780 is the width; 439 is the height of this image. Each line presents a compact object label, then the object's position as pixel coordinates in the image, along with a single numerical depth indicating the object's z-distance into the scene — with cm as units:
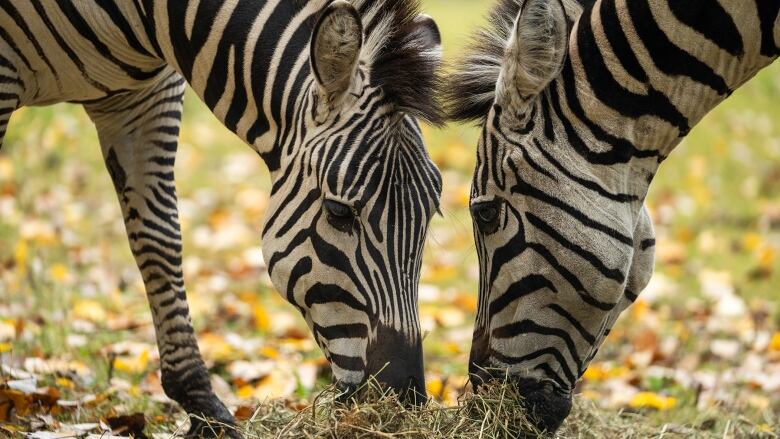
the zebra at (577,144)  648
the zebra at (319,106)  678
